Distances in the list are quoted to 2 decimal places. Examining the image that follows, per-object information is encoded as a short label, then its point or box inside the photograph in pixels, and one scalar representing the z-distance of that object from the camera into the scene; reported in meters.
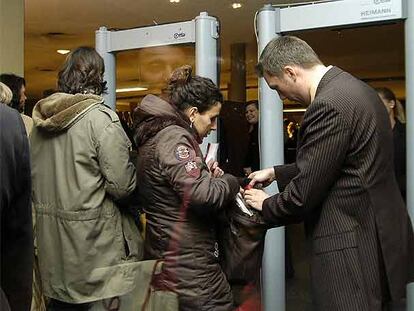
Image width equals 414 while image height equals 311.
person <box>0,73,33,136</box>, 3.55
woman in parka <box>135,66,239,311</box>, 2.20
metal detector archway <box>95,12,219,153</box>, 3.15
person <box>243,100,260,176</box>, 3.64
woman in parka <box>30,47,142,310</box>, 2.52
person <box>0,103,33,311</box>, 1.38
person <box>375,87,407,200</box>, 2.63
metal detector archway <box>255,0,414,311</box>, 2.64
